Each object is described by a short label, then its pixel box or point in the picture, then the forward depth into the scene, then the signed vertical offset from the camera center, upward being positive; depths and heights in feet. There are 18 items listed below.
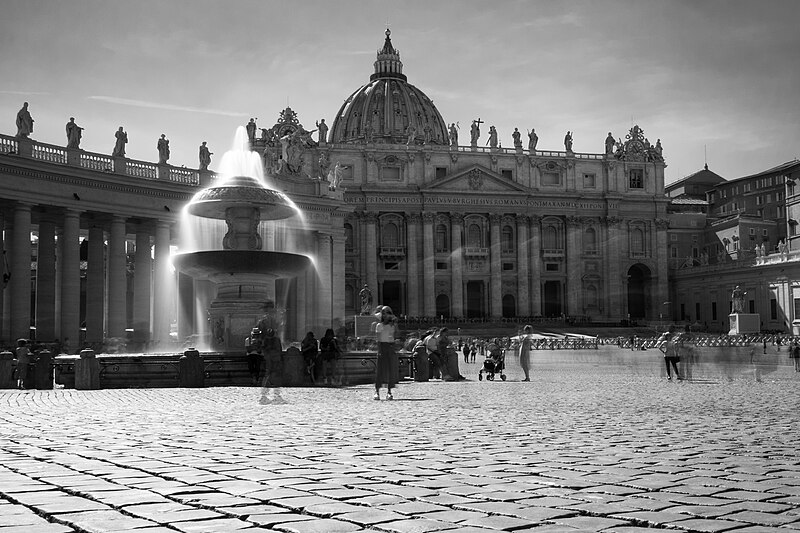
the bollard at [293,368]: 70.08 -2.15
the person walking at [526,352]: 86.33 -1.55
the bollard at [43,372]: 70.64 -2.14
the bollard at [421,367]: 84.43 -2.65
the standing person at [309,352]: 70.64 -1.00
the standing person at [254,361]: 69.72 -1.56
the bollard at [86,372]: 67.26 -2.11
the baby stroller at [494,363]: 88.38 -2.51
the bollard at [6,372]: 72.33 -2.17
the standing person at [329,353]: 69.77 -1.07
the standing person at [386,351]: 56.85 -0.84
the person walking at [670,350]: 82.84 -1.51
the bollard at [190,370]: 68.54 -2.11
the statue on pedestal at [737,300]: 247.50 +8.22
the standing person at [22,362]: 72.28 -1.43
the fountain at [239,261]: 81.66 +6.68
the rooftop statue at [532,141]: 348.59 +69.78
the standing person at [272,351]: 59.41 -0.74
